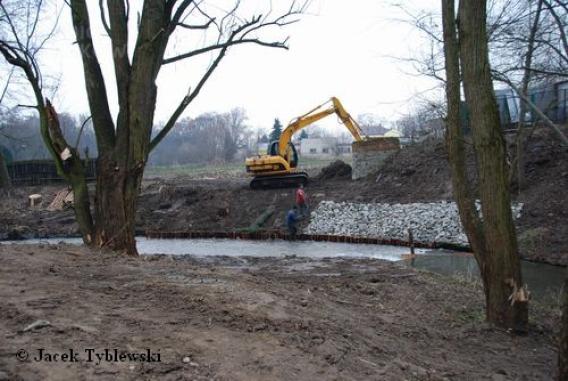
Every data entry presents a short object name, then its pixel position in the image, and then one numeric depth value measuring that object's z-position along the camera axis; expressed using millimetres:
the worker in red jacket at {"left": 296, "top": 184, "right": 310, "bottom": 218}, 21047
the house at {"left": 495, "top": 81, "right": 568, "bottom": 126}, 16609
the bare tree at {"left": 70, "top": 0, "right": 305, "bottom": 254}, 7996
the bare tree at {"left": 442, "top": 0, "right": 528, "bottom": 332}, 5797
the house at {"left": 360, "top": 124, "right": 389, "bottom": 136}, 82556
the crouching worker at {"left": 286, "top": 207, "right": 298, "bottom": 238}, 19312
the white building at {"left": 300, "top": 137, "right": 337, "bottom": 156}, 89000
